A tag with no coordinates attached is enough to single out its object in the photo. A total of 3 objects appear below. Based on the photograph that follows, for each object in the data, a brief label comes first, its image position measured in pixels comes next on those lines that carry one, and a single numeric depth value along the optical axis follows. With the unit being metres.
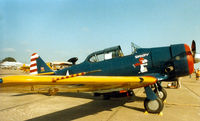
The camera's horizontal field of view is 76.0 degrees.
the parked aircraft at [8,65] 74.79
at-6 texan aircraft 4.16
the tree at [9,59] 130.50
